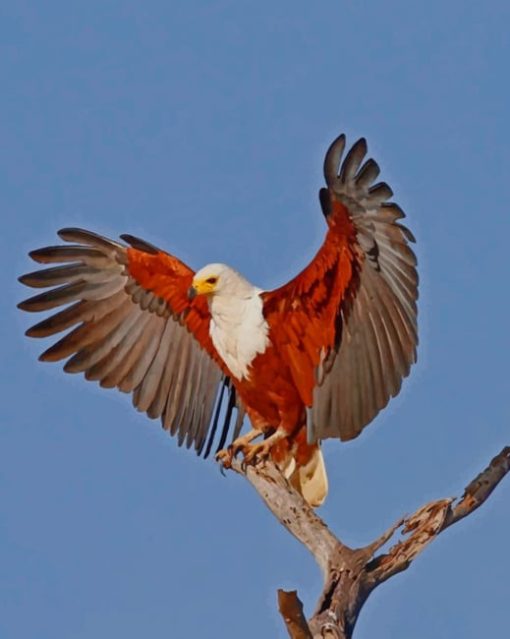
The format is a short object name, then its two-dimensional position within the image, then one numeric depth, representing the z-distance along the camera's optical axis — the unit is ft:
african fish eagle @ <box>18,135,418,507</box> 70.85
